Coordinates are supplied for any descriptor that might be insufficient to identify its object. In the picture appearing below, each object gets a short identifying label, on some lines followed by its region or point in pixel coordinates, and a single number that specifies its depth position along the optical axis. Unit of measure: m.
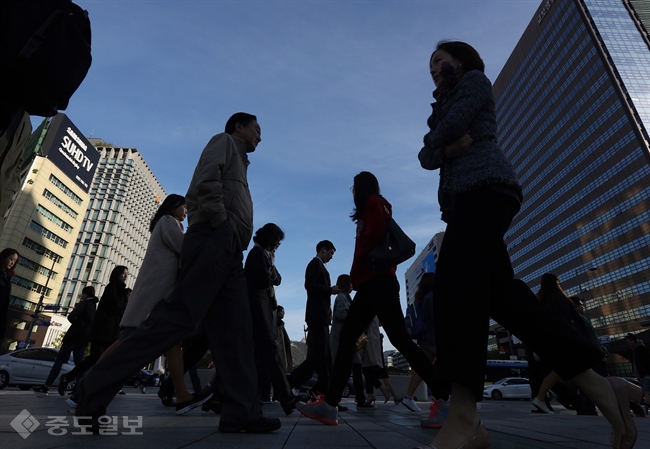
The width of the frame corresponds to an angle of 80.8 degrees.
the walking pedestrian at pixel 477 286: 1.41
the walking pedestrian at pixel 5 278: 4.41
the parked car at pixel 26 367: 10.91
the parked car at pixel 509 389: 30.23
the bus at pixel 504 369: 34.72
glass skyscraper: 56.88
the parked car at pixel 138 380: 24.31
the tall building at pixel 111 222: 74.06
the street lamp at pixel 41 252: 57.34
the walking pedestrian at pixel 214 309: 1.93
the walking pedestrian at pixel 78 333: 6.18
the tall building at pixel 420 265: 103.57
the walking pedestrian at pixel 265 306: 3.76
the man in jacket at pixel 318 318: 4.60
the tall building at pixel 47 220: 52.69
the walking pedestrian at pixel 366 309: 2.78
